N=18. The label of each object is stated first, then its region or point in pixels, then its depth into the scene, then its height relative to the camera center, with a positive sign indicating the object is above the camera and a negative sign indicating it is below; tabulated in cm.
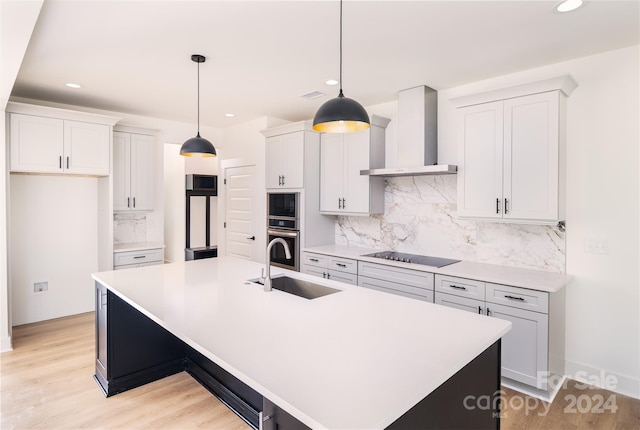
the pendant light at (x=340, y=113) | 192 +52
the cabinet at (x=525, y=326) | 266 -87
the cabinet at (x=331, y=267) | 392 -66
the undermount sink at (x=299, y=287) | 247 -55
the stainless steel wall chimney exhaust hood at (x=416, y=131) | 365 +80
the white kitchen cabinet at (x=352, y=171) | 412 +46
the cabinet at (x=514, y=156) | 283 +45
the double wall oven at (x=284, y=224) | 454 -20
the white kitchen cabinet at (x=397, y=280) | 329 -68
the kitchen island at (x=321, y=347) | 113 -55
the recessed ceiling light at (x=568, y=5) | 211 +121
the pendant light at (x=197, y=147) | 308 +52
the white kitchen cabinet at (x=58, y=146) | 372 +68
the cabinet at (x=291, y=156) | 447 +68
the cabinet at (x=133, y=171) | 468 +50
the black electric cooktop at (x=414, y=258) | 349 -50
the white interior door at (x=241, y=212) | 521 -4
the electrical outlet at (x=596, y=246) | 288 -29
